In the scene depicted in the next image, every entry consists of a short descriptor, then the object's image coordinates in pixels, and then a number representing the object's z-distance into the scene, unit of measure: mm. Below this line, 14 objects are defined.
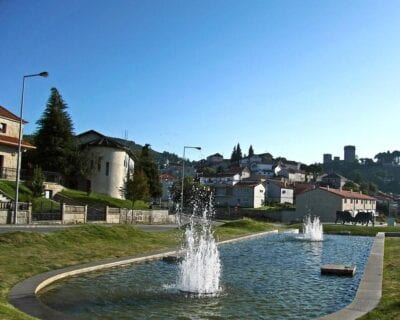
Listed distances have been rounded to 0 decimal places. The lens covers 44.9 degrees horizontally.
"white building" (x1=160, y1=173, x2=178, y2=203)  129750
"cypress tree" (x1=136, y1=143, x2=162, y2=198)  83625
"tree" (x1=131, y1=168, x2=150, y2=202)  60188
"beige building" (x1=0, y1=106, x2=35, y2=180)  50719
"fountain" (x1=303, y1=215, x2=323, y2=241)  37031
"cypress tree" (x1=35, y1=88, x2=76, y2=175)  63344
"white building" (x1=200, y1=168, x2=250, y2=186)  137375
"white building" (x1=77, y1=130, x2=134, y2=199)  70062
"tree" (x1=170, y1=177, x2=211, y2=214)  99938
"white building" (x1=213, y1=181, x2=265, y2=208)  115438
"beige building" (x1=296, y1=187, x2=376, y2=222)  90562
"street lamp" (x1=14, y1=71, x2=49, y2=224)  34031
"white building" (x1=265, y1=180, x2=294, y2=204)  129250
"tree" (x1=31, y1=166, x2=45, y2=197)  45894
